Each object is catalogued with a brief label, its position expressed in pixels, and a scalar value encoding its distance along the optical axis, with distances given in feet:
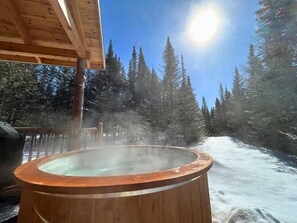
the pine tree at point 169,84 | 48.33
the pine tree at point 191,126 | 45.44
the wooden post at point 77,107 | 11.60
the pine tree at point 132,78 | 58.34
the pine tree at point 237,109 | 61.21
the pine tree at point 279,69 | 28.37
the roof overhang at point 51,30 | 8.23
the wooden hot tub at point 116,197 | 3.13
